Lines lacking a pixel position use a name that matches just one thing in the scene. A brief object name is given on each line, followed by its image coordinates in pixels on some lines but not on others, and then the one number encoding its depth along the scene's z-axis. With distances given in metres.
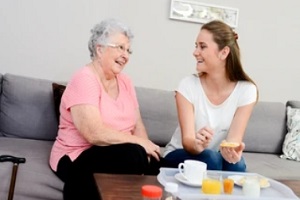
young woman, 1.73
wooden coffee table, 1.06
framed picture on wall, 2.52
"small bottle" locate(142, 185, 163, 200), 1.00
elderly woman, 1.44
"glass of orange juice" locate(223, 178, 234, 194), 1.16
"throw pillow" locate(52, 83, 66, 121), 1.96
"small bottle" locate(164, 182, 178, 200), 1.07
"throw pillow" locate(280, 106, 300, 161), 2.28
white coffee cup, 1.19
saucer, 1.18
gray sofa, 1.57
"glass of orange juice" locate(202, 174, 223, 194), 1.12
